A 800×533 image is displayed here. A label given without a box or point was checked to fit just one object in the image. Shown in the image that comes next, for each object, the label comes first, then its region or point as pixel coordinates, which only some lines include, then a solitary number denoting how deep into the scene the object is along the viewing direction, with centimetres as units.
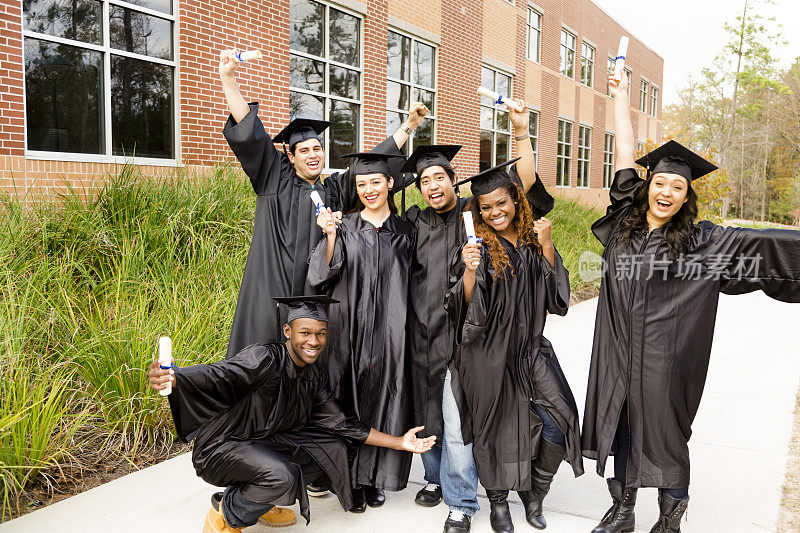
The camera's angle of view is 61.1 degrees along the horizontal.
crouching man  299
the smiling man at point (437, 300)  346
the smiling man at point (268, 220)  376
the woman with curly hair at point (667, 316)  319
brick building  659
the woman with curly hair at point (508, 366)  328
